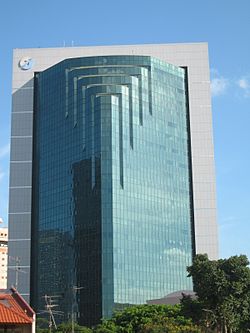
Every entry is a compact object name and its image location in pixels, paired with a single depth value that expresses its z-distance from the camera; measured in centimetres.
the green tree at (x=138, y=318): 9139
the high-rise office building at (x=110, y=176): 13575
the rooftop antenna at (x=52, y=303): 12926
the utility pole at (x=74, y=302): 13344
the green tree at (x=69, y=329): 10662
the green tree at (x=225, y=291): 7612
